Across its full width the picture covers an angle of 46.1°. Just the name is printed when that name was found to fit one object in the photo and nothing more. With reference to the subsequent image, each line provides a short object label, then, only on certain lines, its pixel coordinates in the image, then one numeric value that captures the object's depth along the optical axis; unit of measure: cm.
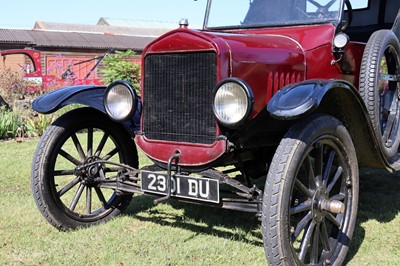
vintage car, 279
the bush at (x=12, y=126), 834
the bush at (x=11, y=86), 1004
